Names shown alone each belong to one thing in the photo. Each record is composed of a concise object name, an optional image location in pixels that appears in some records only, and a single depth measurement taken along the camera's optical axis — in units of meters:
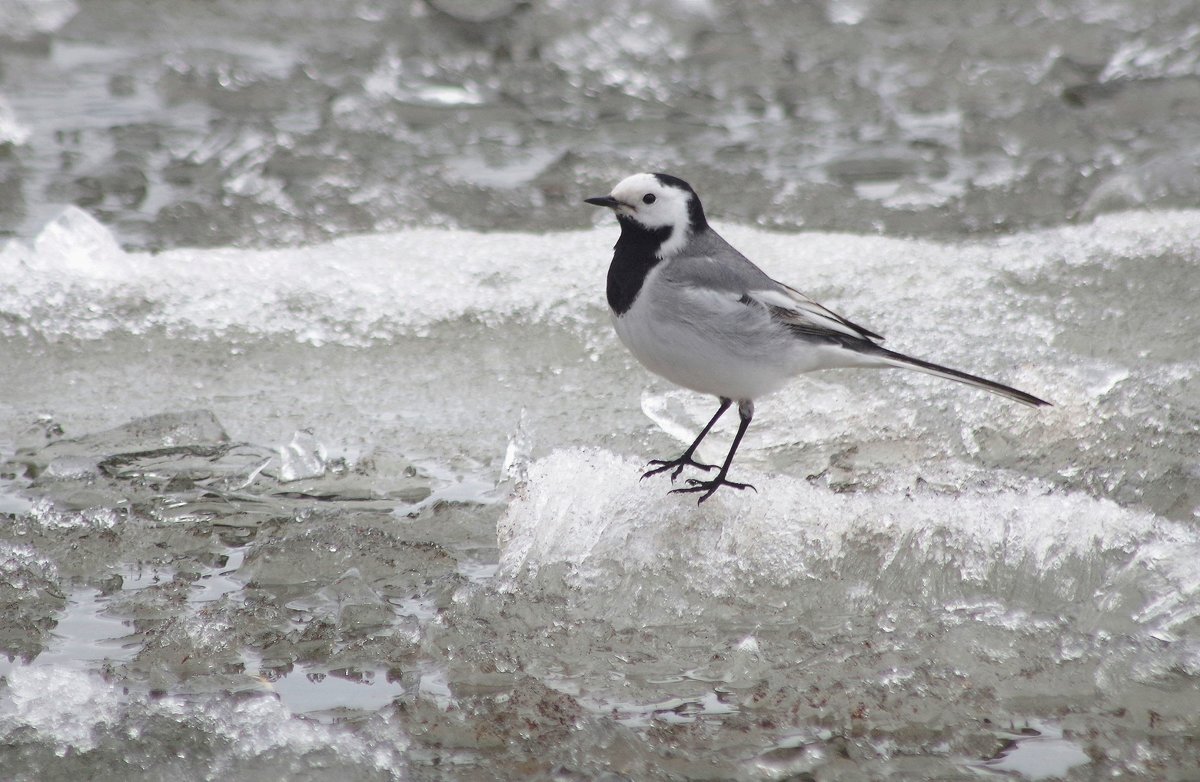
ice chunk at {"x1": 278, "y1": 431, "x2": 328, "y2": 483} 7.71
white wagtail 6.48
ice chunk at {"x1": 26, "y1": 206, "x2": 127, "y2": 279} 9.77
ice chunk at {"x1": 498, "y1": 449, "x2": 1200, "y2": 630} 6.30
